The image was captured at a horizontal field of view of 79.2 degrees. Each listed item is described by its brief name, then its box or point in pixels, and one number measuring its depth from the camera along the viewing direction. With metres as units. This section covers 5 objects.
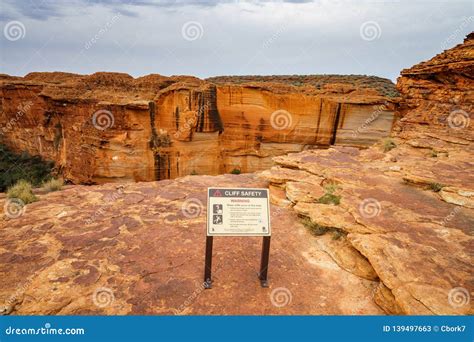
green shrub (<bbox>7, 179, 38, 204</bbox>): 5.48
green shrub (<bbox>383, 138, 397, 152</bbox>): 8.52
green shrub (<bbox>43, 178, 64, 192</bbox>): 6.34
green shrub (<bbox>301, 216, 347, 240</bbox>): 4.19
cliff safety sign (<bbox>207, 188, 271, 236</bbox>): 3.14
